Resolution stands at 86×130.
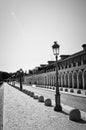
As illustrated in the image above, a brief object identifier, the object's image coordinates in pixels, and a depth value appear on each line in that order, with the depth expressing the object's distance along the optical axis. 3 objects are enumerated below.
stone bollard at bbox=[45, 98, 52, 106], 13.58
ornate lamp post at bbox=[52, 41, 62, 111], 11.18
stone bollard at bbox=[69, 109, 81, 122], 8.40
